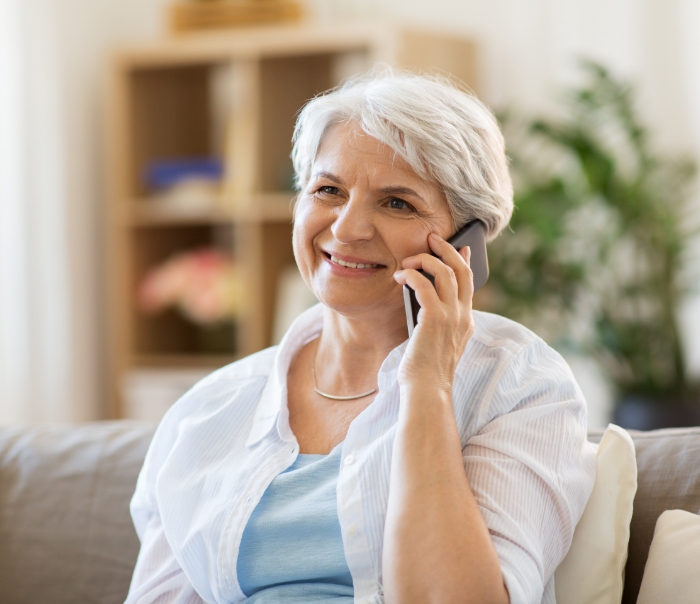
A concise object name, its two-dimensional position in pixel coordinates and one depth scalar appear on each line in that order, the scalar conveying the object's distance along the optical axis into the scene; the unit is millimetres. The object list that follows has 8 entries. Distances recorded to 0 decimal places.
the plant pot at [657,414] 2865
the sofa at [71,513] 1571
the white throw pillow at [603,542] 1237
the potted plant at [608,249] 2877
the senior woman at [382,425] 1142
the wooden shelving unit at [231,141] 3424
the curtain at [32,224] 3254
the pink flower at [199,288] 3559
